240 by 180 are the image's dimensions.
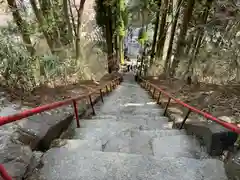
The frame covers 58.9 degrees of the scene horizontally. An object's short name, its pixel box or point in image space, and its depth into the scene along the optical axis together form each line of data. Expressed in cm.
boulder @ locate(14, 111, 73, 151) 248
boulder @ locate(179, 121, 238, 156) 221
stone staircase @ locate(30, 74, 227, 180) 192
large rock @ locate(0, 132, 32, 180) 180
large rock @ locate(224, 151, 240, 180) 181
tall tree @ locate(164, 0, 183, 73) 915
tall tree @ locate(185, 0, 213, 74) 587
